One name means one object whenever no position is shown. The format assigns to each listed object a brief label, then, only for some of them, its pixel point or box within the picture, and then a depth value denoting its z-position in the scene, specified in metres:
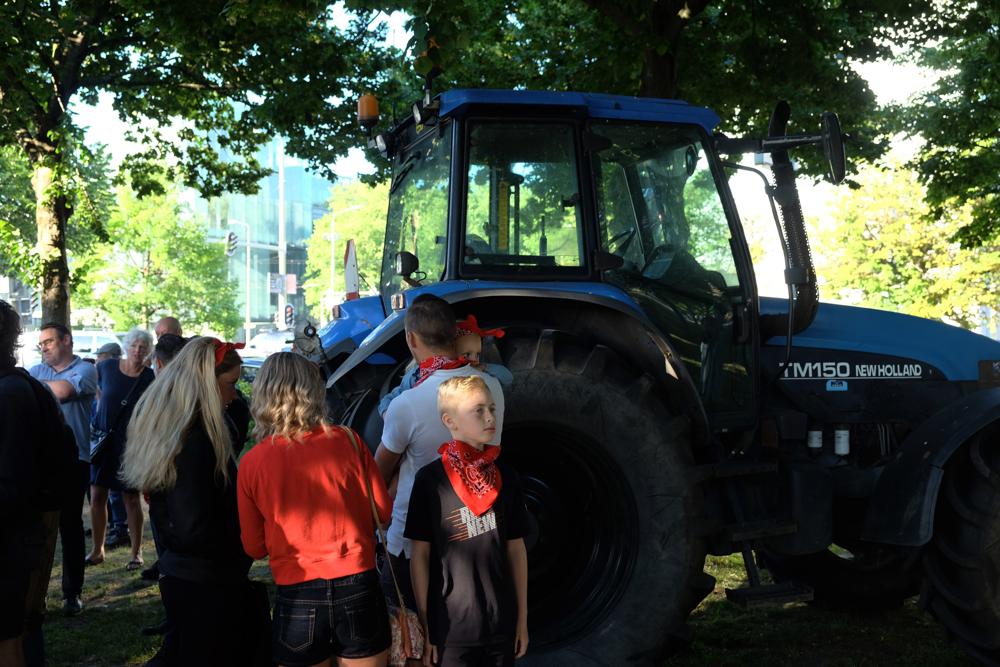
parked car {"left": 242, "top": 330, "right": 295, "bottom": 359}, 34.97
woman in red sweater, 3.17
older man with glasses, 7.30
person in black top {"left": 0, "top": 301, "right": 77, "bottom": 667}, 3.66
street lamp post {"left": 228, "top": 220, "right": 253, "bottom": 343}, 51.66
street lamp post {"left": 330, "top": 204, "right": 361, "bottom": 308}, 43.94
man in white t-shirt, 3.49
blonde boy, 3.18
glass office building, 65.19
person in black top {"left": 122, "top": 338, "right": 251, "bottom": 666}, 3.37
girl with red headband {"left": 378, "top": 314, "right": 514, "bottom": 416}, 3.65
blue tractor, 4.46
